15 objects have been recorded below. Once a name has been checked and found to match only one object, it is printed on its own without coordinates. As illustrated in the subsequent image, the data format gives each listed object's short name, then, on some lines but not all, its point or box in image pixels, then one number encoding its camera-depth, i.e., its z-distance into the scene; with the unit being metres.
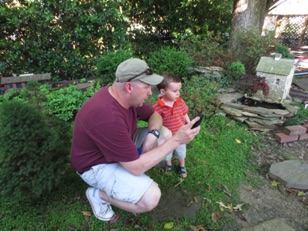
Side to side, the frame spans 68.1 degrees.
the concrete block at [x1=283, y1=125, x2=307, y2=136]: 4.09
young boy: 2.75
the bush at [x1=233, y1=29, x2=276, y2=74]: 6.02
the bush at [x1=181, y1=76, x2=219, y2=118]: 4.41
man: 1.88
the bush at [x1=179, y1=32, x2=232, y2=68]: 5.93
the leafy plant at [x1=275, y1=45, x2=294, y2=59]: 6.60
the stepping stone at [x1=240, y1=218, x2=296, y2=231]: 2.35
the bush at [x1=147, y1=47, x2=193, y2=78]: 5.11
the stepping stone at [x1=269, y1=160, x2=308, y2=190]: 3.01
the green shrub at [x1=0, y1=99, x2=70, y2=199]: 1.95
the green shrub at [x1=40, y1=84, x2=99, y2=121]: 3.84
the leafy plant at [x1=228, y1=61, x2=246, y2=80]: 5.21
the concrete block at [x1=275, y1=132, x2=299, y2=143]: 4.05
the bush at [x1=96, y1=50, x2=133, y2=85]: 4.68
